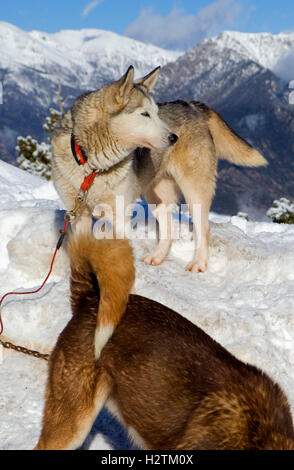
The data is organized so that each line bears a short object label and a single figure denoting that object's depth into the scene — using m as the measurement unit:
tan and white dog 5.02
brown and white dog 2.17
